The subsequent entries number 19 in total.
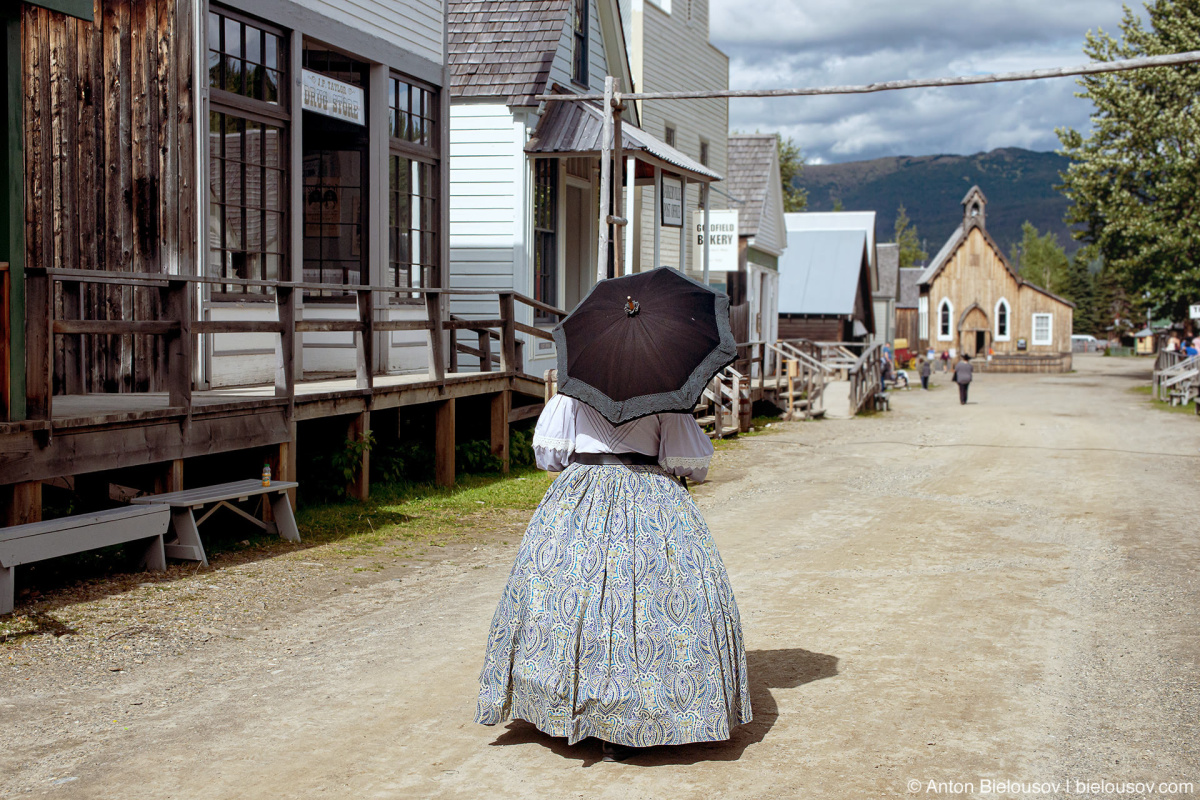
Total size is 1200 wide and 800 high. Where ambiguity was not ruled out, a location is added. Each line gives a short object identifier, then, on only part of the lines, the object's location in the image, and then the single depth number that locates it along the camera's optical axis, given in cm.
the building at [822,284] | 4384
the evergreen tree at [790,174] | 7194
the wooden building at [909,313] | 6618
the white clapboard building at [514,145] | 1620
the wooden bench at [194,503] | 812
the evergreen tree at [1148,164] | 3731
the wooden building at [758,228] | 2941
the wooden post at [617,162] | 1362
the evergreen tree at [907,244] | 9419
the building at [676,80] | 2253
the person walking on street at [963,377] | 3186
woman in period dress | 449
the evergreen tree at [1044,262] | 11726
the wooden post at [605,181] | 1313
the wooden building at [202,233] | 735
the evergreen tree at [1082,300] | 10538
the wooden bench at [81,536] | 671
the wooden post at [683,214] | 1817
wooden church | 6181
